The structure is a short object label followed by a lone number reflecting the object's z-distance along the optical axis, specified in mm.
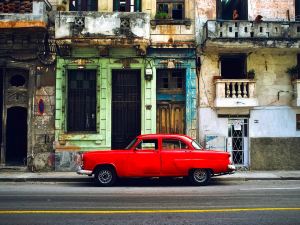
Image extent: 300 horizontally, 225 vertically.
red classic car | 12680
